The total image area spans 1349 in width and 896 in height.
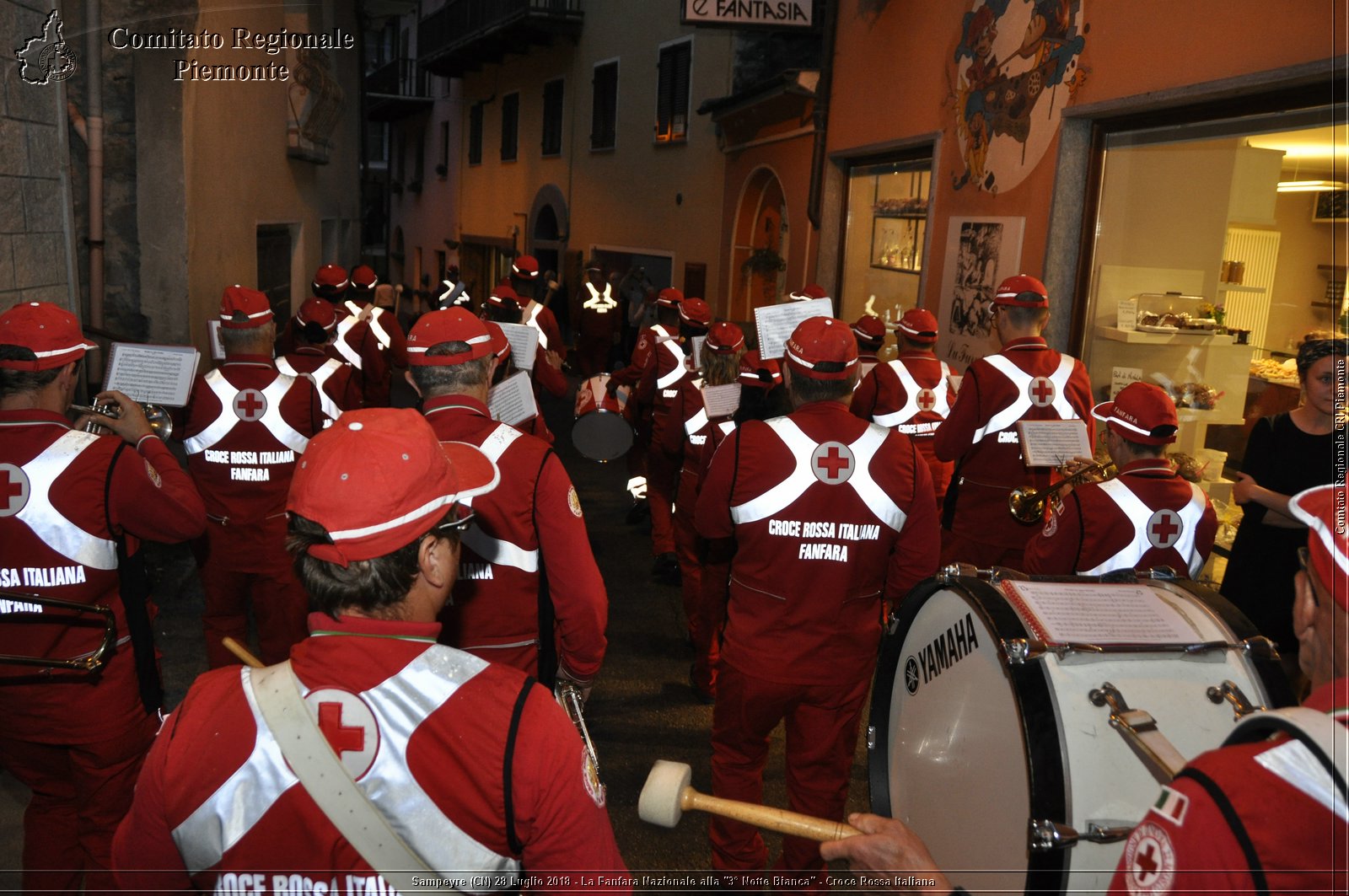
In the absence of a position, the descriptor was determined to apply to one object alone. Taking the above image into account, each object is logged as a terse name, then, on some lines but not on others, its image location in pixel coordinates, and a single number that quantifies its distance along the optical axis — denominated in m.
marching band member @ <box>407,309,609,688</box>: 3.37
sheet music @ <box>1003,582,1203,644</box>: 2.32
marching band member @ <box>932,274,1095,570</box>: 5.43
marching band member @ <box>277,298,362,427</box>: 6.16
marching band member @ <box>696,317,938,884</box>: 3.67
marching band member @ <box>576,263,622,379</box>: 16.34
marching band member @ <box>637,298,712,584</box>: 7.92
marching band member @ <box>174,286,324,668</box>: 4.95
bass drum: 2.09
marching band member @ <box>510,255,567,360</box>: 9.98
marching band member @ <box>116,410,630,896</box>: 1.67
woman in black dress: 4.27
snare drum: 8.67
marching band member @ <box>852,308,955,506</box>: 6.89
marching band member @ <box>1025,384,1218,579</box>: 3.82
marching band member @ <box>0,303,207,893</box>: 3.24
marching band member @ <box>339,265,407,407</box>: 10.04
